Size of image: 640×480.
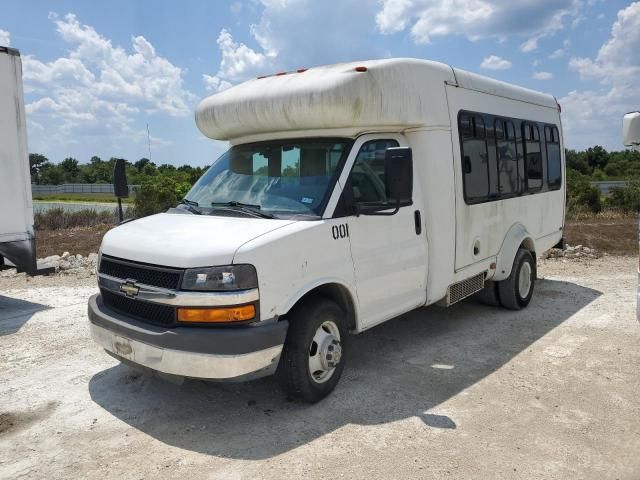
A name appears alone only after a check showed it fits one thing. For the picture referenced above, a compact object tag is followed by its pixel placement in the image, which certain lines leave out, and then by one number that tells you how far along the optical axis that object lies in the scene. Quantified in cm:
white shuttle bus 396
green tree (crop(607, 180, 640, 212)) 2086
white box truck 775
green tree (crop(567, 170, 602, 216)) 2075
